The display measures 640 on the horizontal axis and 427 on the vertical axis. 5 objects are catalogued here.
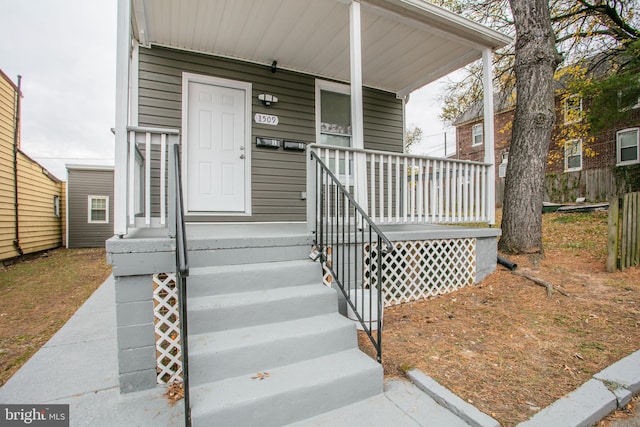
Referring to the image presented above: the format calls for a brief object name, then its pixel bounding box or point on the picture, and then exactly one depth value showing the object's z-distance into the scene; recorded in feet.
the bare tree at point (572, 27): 24.77
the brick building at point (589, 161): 35.04
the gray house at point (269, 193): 6.63
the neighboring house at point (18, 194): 26.91
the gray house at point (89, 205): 40.68
